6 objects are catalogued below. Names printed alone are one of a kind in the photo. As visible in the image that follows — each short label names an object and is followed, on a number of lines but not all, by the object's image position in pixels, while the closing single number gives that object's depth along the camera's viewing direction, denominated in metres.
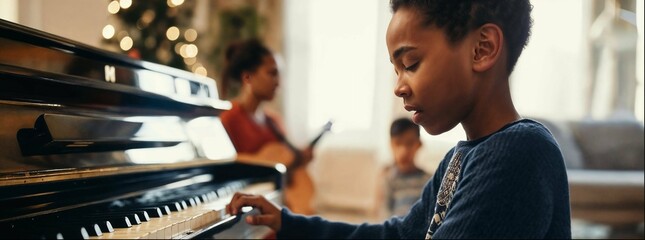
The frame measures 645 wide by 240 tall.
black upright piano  1.06
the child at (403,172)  3.34
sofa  4.20
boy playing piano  0.98
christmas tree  3.97
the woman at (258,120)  3.35
